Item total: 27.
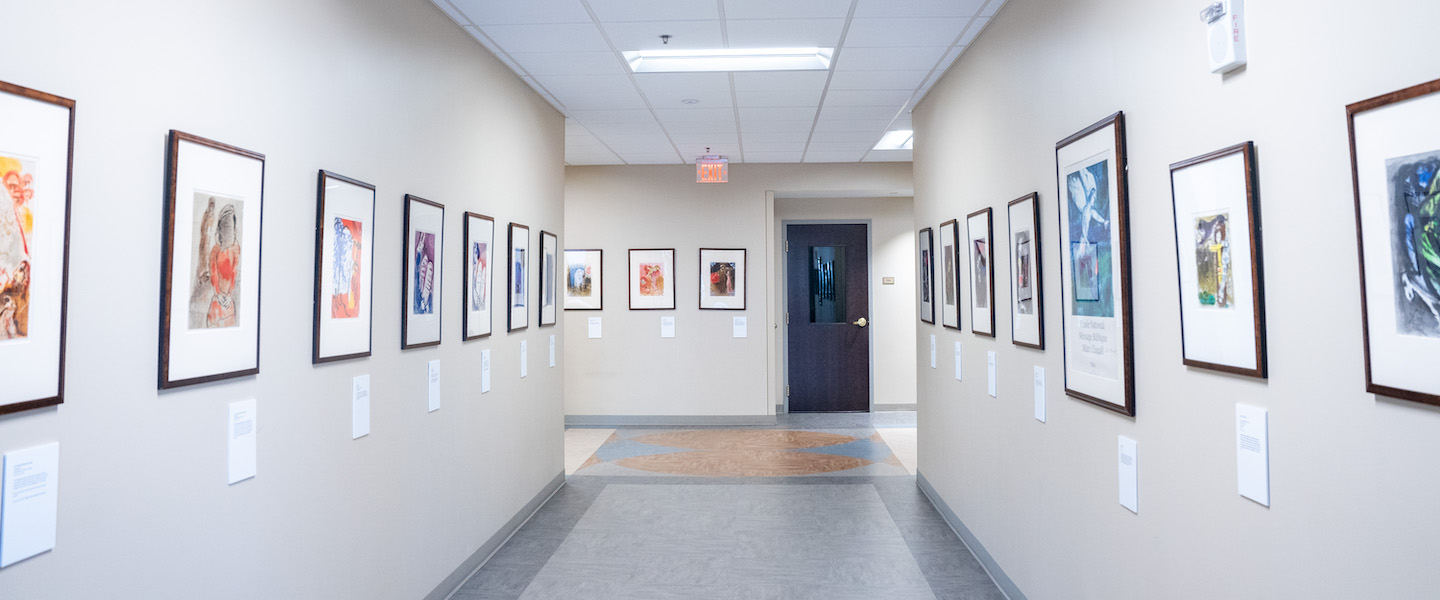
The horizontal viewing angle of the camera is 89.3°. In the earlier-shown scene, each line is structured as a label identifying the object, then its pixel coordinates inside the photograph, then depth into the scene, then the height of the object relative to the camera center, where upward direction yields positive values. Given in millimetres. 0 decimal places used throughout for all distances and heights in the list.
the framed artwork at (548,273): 4930 +360
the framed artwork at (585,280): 7797 +481
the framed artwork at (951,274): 4230 +283
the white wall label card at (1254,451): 1668 -313
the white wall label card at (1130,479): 2232 -494
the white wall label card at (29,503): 1440 -349
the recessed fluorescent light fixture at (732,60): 4184 +1533
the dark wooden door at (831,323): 8766 -12
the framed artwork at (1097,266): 2281 +180
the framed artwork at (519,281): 4285 +271
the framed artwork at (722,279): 7758 +472
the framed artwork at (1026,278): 2984 +182
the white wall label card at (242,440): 2052 -318
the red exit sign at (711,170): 6574 +1385
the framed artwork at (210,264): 1835 +175
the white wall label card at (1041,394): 2988 -306
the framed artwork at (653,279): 7766 +481
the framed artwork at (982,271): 3627 +255
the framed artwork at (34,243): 1434 +178
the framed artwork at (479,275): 3652 +266
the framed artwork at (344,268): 2457 +212
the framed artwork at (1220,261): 1685 +141
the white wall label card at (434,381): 3266 -248
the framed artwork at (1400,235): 1241 +144
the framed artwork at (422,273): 3045 +236
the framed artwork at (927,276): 4890 +307
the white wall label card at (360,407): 2668 -296
